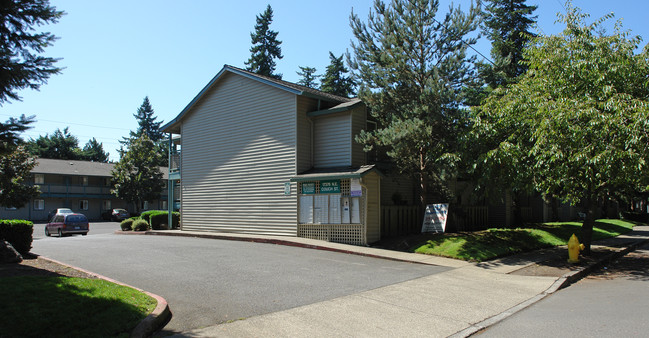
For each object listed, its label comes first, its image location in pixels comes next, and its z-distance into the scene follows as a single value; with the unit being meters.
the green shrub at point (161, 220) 26.41
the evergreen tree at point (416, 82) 15.81
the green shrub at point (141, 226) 26.67
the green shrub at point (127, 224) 28.14
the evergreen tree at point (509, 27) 26.89
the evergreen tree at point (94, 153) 78.75
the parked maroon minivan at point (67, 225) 27.94
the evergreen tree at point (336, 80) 47.69
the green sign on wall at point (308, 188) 17.70
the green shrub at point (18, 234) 12.53
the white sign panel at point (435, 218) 17.25
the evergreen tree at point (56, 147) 71.62
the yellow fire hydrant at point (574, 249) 13.02
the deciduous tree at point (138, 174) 46.41
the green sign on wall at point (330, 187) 16.98
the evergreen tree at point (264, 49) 51.88
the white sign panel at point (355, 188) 16.27
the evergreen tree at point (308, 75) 54.94
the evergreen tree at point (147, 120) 88.25
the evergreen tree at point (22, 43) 7.76
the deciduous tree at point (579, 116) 11.47
